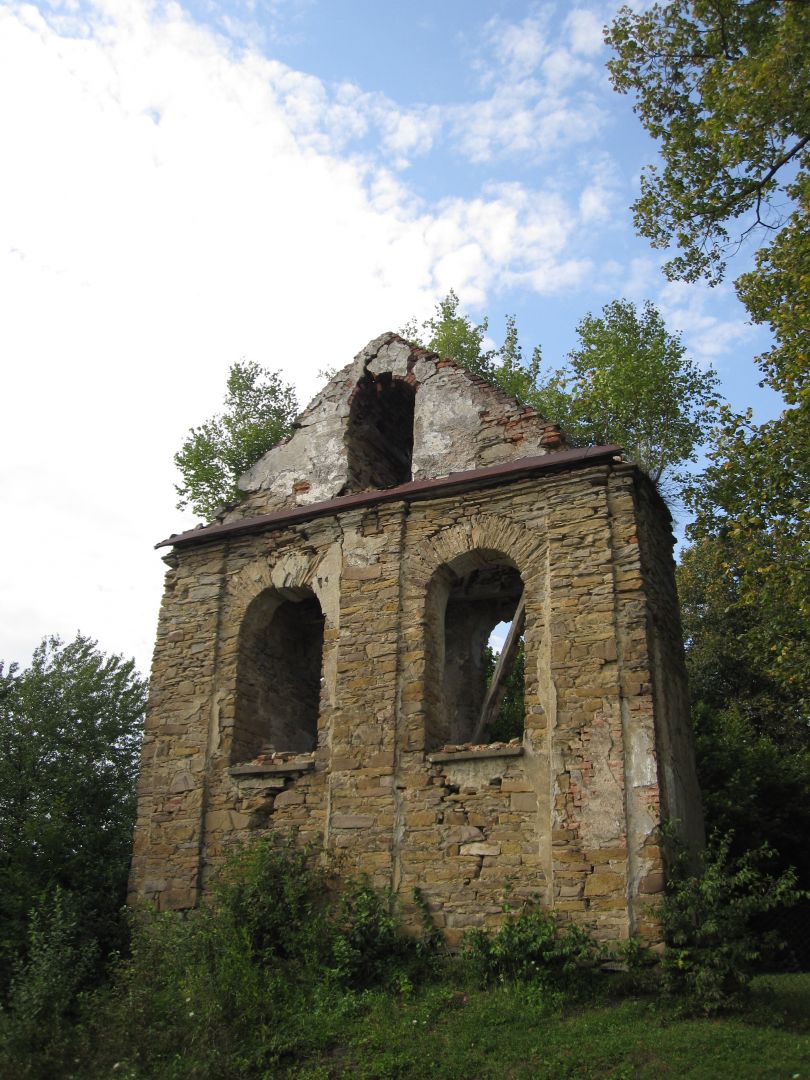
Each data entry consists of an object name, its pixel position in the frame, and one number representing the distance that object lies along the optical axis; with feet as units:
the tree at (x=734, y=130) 32.58
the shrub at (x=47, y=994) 23.70
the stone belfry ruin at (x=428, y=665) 26.68
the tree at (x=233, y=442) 58.03
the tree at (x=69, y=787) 32.19
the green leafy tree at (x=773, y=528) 36.11
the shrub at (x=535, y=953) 24.18
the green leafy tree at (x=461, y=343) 65.05
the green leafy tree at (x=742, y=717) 42.55
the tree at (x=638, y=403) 55.42
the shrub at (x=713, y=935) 22.62
